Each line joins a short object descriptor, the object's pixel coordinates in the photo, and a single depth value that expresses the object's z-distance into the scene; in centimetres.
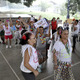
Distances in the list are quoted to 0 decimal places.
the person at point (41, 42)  245
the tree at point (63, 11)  3094
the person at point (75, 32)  360
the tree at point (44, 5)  3966
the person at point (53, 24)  552
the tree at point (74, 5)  1476
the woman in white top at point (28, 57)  120
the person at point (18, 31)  442
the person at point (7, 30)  395
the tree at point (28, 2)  1598
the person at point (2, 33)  466
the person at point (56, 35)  269
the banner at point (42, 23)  252
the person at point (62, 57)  152
